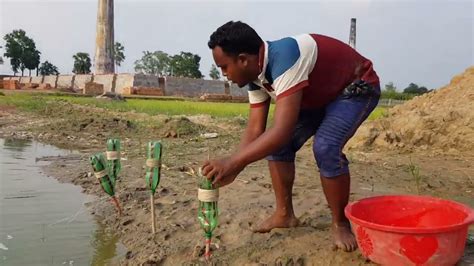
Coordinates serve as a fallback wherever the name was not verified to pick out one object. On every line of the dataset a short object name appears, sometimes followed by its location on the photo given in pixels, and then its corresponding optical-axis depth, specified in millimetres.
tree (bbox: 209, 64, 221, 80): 64625
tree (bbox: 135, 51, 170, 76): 70675
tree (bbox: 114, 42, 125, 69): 72062
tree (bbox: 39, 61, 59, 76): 66188
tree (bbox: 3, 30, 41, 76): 56438
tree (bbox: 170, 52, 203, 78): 60750
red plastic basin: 2215
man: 2508
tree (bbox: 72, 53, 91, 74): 65125
